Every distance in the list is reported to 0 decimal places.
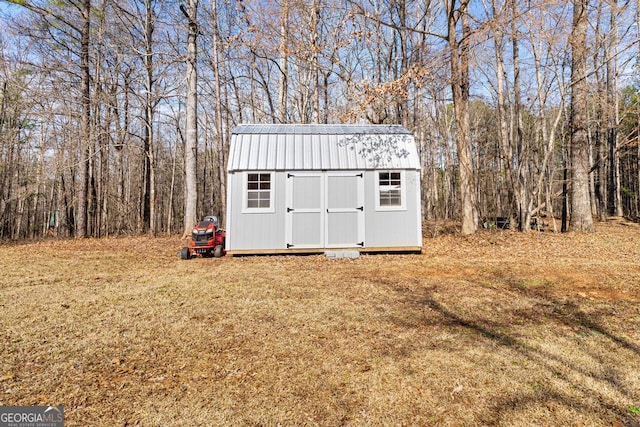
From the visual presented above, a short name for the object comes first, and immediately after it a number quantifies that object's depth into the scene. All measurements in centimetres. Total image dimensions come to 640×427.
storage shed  866
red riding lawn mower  852
